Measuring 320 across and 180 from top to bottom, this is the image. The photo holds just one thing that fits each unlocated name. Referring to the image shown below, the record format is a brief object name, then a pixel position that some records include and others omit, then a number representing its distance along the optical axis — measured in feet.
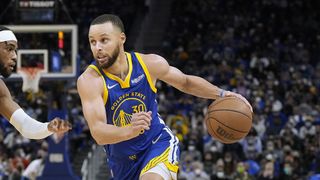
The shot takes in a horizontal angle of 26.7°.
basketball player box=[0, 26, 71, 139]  17.94
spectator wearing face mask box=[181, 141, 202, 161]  50.31
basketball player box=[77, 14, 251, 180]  17.34
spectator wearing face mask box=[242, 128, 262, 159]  51.31
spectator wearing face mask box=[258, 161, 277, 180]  46.96
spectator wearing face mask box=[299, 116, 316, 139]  53.93
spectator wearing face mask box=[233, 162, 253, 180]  46.55
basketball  19.58
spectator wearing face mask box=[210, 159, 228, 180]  47.37
